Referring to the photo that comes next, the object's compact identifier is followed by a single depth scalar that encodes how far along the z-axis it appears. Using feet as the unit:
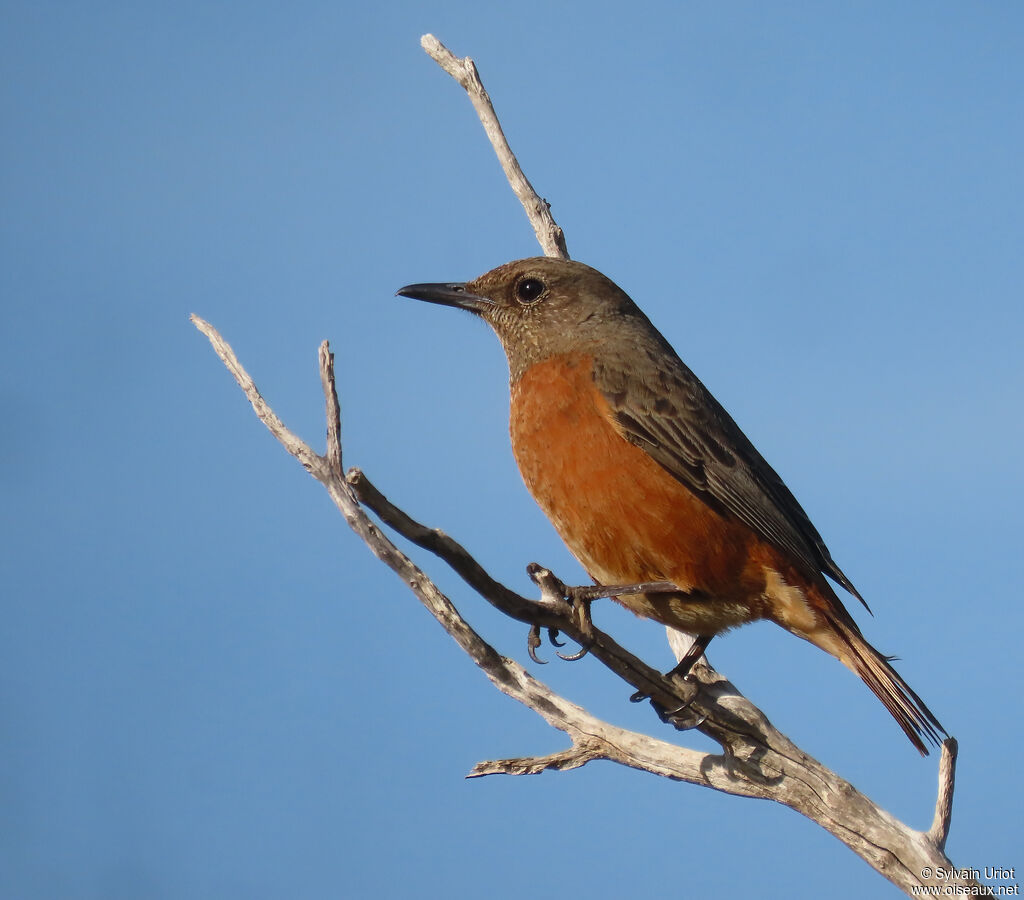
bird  36.27
